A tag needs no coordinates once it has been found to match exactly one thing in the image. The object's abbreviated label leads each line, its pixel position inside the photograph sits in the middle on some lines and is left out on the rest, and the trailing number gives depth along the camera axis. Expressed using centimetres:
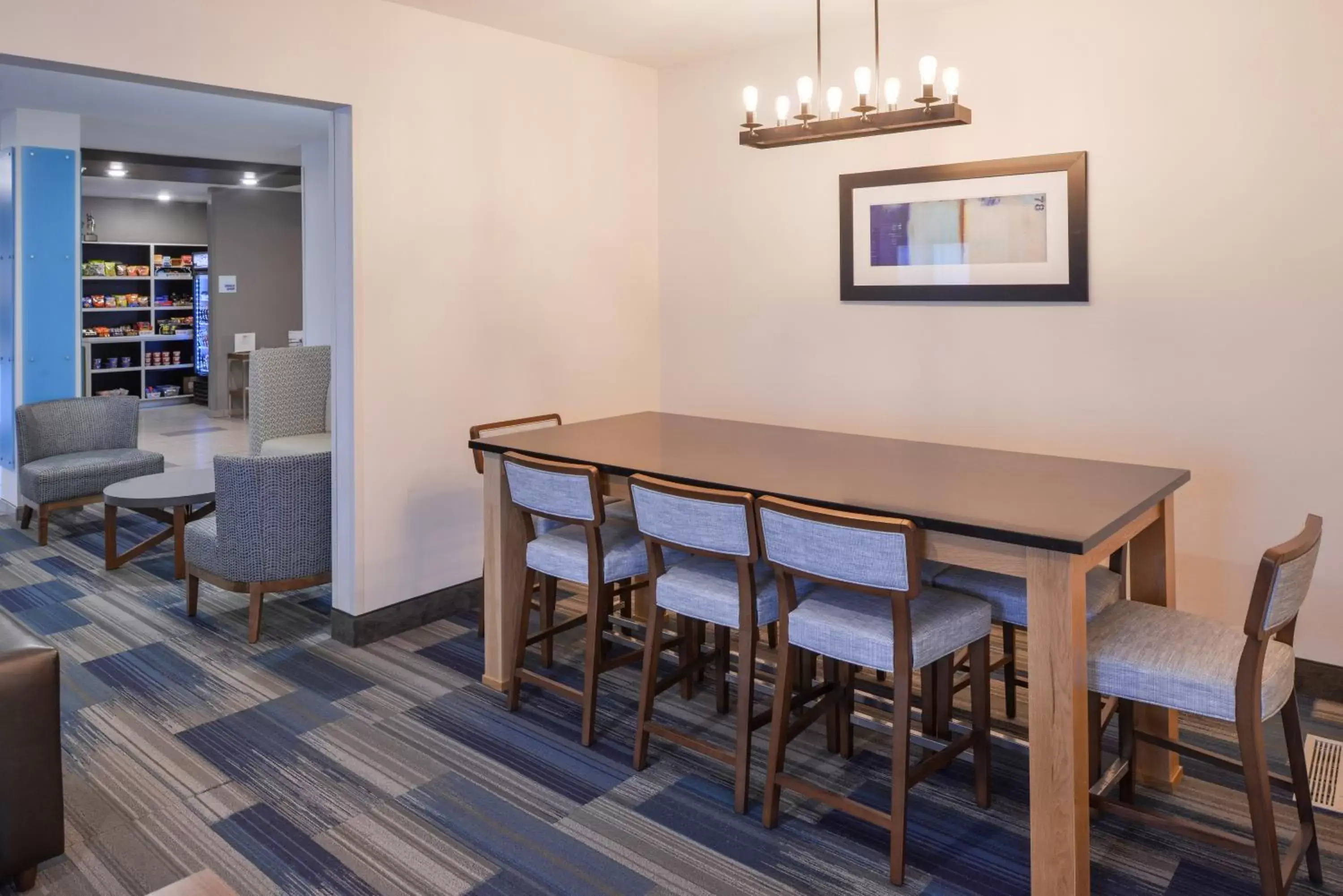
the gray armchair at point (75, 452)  555
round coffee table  474
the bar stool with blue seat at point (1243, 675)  212
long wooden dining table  221
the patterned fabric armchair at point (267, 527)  400
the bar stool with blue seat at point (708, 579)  259
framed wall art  378
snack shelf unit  1170
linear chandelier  273
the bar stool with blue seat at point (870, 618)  229
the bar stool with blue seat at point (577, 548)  300
